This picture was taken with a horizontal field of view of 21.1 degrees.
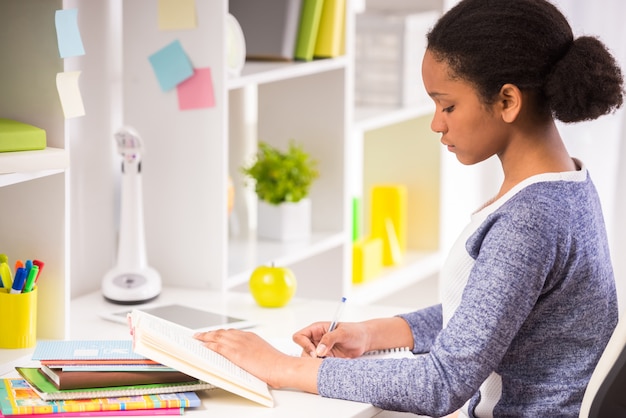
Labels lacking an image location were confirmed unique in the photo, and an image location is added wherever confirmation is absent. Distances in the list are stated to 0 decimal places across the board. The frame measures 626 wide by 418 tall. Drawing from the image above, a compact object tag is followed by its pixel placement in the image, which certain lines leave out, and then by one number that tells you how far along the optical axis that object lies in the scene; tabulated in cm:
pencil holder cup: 275
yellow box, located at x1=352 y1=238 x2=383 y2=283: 415
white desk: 253
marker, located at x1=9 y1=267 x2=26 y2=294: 274
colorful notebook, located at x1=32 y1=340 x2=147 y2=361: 255
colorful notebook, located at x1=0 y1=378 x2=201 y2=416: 247
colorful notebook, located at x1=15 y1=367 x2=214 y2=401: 251
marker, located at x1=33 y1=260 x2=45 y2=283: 278
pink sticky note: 321
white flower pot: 370
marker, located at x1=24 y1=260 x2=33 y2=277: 275
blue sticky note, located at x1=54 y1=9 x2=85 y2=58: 271
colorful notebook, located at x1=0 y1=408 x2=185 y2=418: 247
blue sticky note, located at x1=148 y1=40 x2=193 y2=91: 322
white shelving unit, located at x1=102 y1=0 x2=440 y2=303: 325
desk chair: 243
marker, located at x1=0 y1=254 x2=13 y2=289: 275
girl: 248
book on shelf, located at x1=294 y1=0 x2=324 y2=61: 365
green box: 265
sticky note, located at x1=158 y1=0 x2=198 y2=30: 320
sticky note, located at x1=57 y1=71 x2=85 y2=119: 273
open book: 251
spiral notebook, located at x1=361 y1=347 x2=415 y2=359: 281
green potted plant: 371
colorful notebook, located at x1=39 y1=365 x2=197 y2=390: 251
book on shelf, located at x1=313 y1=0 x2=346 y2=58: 371
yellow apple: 313
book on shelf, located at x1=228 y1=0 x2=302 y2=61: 363
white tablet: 297
